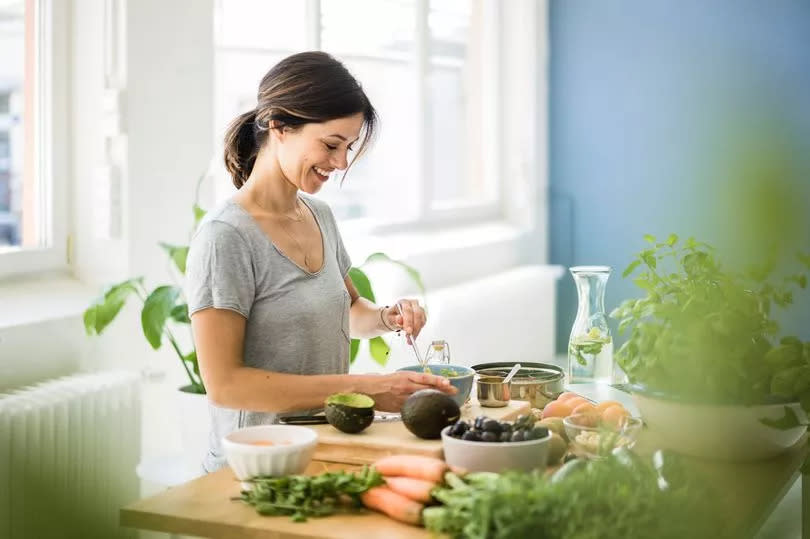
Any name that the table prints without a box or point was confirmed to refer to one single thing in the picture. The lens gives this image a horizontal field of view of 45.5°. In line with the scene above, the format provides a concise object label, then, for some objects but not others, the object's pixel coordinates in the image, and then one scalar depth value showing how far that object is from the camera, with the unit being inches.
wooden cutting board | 55.6
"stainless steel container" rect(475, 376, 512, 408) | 65.3
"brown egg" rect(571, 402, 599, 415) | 59.5
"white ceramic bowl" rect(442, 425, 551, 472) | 51.2
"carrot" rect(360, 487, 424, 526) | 47.4
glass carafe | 75.9
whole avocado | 56.6
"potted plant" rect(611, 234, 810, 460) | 52.6
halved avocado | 58.2
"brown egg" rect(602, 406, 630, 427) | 57.9
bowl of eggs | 55.1
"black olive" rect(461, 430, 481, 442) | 52.2
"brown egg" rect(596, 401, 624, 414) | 61.8
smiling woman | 64.8
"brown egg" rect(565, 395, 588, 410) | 64.5
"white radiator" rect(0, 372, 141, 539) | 85.8
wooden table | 46.6
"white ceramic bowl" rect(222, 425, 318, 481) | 51.5
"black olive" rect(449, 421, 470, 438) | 53.7
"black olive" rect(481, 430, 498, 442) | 52.1
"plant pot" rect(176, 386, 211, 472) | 93.4
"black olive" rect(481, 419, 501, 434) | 52.8
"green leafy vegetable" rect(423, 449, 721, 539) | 35.6
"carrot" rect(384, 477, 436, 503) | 48.3
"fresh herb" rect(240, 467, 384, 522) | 48.9
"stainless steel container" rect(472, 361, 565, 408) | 70.1
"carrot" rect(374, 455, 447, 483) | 49.5
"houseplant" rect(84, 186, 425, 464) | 92.4
